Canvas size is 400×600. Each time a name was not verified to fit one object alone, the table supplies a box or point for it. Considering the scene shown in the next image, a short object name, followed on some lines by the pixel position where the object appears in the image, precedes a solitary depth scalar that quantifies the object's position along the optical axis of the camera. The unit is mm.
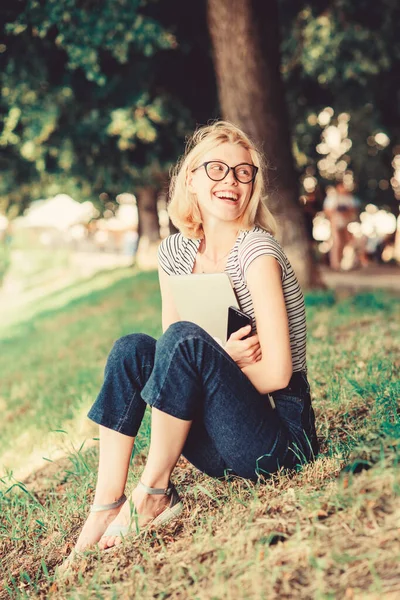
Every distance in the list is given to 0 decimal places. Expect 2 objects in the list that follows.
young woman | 2576
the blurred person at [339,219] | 16547
